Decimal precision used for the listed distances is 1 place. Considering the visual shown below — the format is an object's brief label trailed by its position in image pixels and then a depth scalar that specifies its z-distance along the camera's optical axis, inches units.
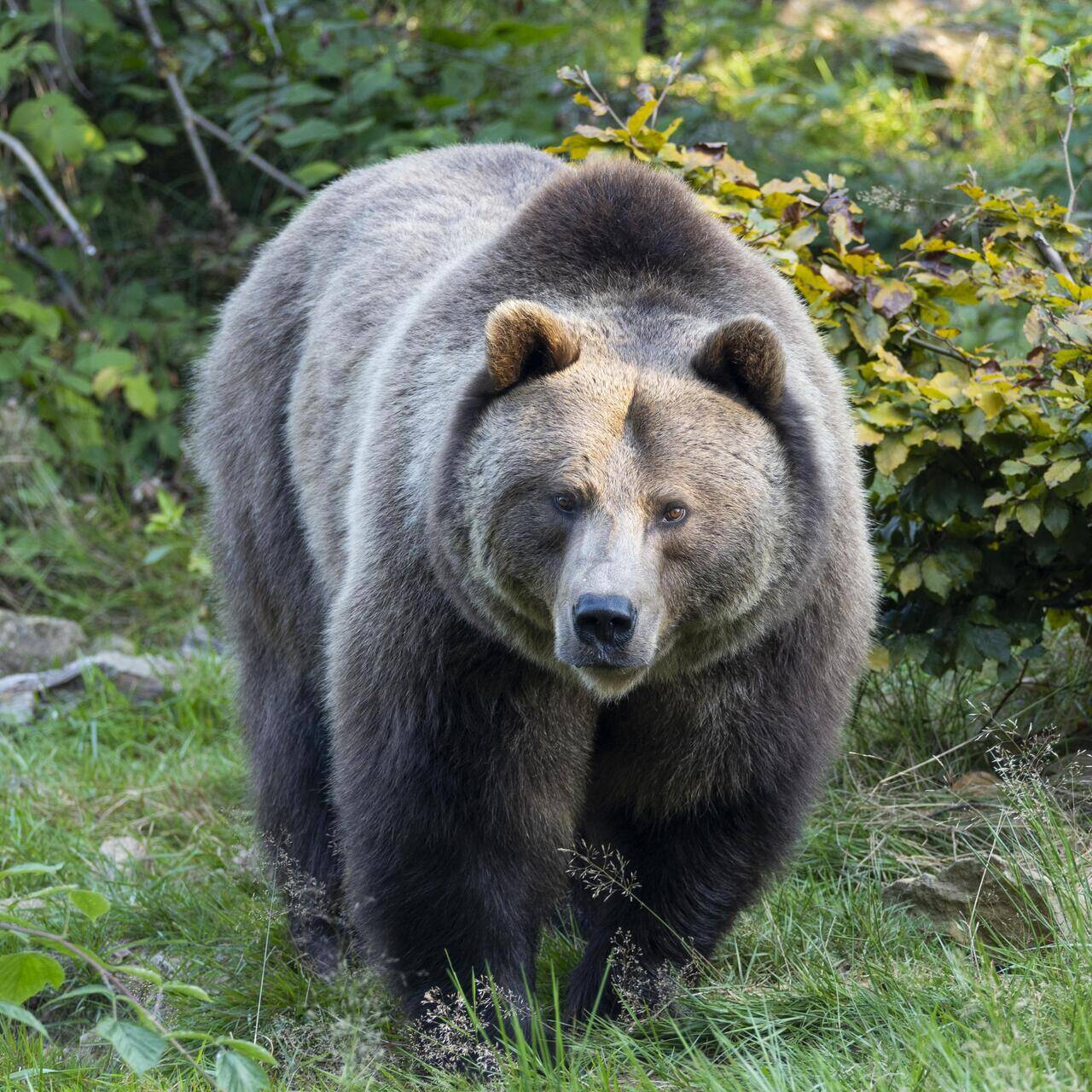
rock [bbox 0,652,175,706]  621.3
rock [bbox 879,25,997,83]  1007.6
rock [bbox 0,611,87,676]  666.8
